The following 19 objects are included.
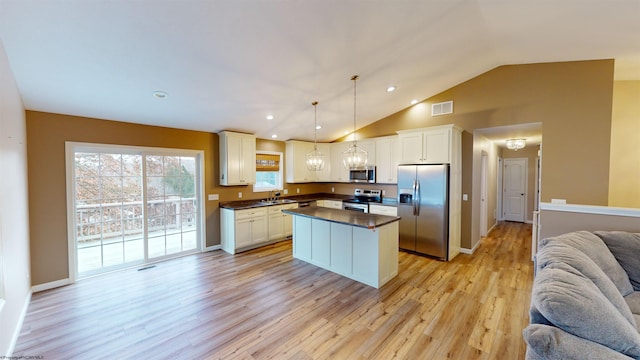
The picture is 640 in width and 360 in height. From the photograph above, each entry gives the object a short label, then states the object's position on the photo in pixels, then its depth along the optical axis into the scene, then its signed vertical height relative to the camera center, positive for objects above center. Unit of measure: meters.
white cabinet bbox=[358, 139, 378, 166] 5.79 +0.57
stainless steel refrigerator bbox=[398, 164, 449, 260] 4.39 -0.64
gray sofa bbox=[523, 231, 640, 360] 1.22 -0.77
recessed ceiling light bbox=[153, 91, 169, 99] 3.28 +1.06
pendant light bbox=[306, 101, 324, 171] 4.13 +0.20
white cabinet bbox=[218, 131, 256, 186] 4.98 +0.32
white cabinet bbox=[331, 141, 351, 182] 6.40 +0.25
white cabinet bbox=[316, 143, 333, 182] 6.67 +0.20
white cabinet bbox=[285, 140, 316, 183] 6.18 +0.33
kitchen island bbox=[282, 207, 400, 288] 3.45 -1.06
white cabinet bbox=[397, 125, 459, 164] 4.41 +0.52
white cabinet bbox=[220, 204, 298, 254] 4.85 -1.10
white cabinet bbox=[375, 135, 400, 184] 5.46 +0.31
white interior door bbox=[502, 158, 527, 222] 7.57 -0.51
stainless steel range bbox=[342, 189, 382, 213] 5.55 -0.62
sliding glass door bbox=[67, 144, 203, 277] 3.81 -0.53
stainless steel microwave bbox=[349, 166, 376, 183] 5.80 -0.04
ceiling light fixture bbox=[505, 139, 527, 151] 5.36 +0.64
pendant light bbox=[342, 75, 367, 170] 3.69 +0.23
